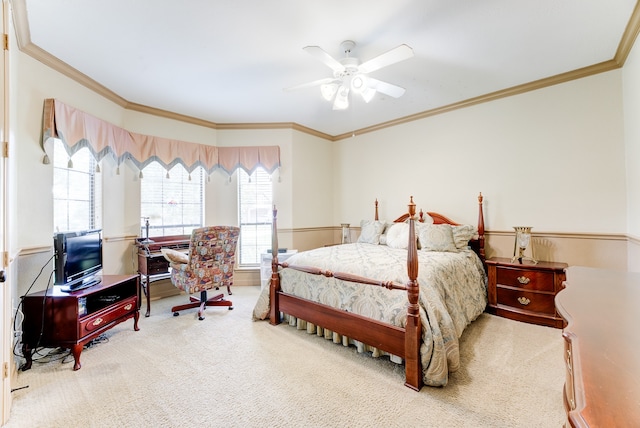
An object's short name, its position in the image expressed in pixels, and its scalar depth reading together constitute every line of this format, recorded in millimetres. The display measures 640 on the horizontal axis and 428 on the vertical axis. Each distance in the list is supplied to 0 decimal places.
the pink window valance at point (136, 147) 2775
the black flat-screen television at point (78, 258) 2279
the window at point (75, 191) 2922
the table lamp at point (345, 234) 4807
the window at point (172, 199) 4027
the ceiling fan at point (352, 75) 2078
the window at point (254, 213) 4777
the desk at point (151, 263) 3494
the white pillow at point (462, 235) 3420
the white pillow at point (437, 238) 3334
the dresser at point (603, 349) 541
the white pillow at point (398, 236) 3646
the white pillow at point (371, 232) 4117
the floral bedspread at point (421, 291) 1937
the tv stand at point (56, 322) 2223
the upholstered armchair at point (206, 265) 3191
